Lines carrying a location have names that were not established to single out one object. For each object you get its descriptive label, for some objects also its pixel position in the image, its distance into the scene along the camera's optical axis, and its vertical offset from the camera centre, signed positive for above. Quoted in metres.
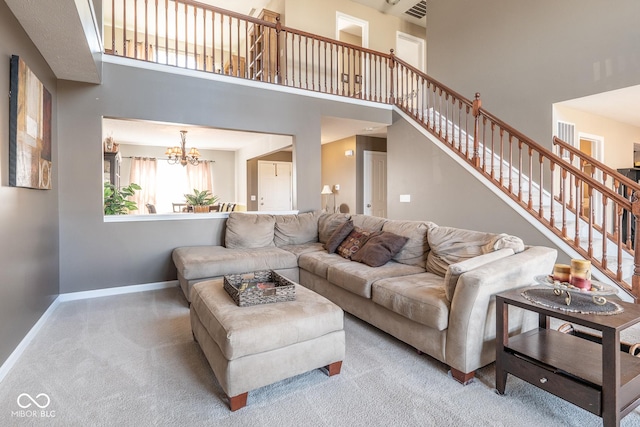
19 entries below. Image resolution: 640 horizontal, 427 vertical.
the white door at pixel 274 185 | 8.65 +0.70
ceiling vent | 7.30 +4.62
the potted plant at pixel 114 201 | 4.04 +0.13
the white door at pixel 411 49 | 7.93 +4.04
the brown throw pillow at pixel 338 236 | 3.78 -0.29
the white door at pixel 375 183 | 7.34 +0.64
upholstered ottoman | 1.73 -0.73
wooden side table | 1.43 -0.78
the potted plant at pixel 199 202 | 5.82 +0.17
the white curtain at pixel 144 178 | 8.33 +0.85
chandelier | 6.50 +1.18
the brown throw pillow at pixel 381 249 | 3.08 -0.37
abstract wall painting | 2.22 +0.63
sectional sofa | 1.98 -0.50
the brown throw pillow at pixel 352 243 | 3.45 -0.34
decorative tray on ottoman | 2.06 -0.52
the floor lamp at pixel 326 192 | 7.77 +0.45
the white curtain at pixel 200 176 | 9.00 +0.97
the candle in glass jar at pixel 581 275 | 1.67 -0.33
